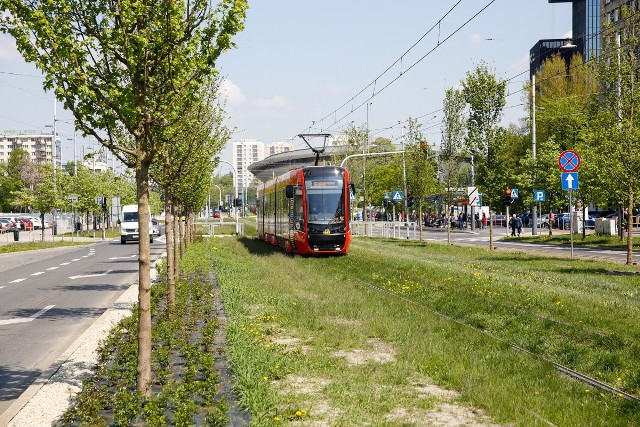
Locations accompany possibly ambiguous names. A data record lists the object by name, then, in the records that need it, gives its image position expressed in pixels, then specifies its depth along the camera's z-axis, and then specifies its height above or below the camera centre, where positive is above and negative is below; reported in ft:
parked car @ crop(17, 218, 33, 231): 298.97 -3.63
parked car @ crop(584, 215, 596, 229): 209.89 -4.15
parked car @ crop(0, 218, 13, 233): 268.60 -3.15
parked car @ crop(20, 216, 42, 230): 302.58 -3.02
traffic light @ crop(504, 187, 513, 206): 114.02 +1.61
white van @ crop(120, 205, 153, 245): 182.50 -2.38
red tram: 94.58 +0.19
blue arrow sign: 82.38 +2.78
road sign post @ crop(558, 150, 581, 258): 82.23 +4.20
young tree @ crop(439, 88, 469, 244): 140.46 +13.29
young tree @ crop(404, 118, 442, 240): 144.56 +7.59
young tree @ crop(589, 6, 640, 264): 79.82 +9.67
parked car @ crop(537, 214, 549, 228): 232.94 -3.85
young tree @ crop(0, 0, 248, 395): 25.62 +5.03
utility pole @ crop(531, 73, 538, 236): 161.94 -1.05
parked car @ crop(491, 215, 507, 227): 268.43 -3.98
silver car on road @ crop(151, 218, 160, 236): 196.52 -3.22
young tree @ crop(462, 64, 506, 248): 119.85 +13.76
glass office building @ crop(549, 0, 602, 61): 346.72 +83.08
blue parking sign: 148.66 +2.33
